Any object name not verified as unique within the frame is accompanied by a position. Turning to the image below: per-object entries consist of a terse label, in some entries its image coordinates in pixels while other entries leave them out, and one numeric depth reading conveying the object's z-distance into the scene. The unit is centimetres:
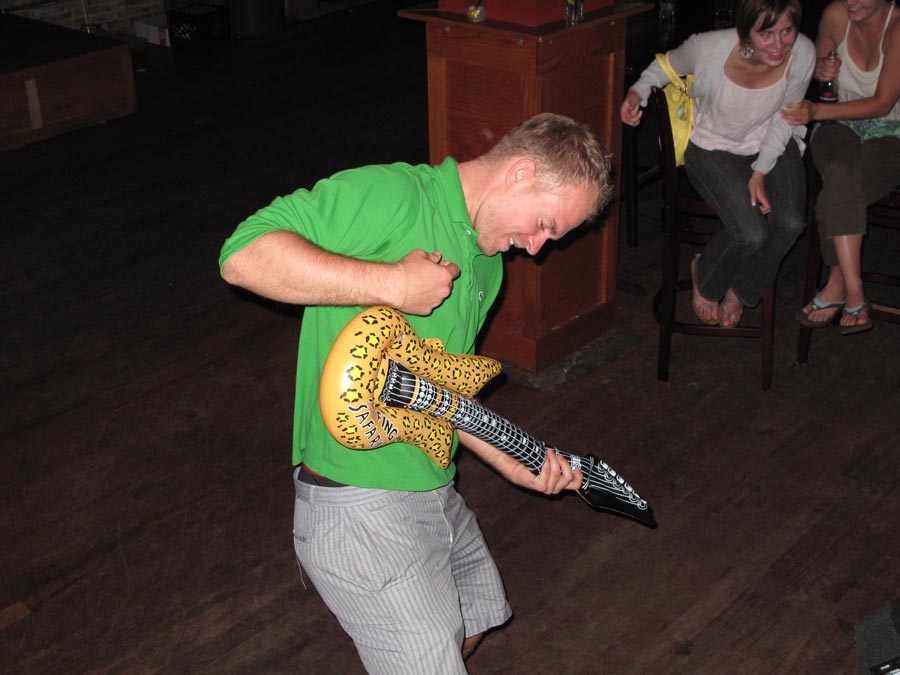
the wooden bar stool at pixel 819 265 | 354
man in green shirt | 174
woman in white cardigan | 330
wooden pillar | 323
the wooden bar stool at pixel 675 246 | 338
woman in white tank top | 340
